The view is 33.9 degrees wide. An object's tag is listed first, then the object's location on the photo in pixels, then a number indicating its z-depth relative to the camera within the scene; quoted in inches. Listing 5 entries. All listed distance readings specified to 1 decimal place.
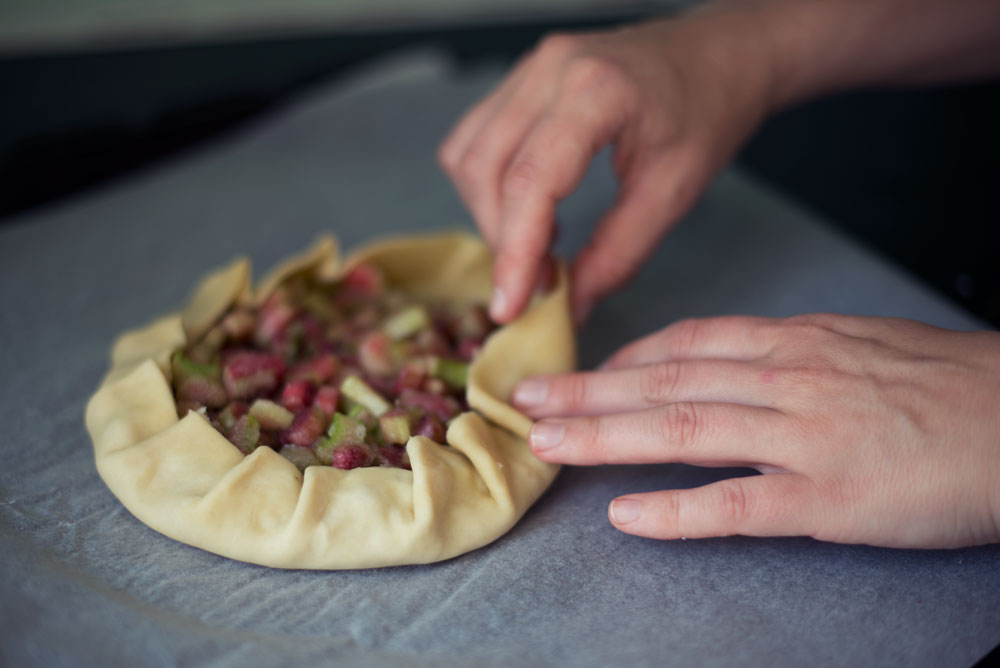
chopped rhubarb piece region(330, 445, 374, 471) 25.4
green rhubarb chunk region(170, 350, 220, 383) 26.8
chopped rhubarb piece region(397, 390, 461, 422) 26.5
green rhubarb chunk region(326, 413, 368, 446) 25.7
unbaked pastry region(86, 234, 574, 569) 24.2
